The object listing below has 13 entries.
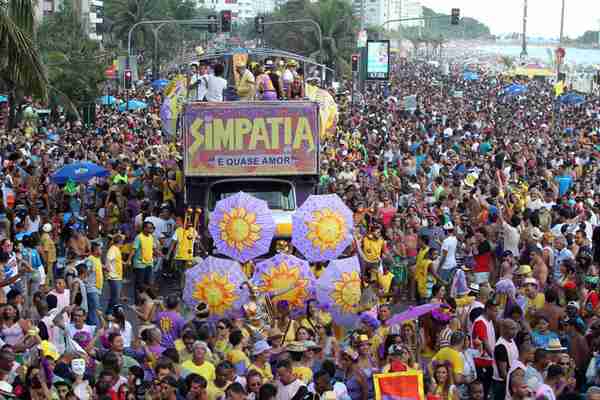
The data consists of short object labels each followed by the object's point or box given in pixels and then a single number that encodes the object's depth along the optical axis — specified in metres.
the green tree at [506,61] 129.00
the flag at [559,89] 47.97
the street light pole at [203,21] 49.97
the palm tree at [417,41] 186.38
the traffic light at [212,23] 50.29
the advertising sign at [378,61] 54.56
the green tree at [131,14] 79.00
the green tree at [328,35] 67.81
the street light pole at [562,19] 68.86
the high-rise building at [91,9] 89.12
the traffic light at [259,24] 51.00
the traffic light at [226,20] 44.84
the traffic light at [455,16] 49.66
